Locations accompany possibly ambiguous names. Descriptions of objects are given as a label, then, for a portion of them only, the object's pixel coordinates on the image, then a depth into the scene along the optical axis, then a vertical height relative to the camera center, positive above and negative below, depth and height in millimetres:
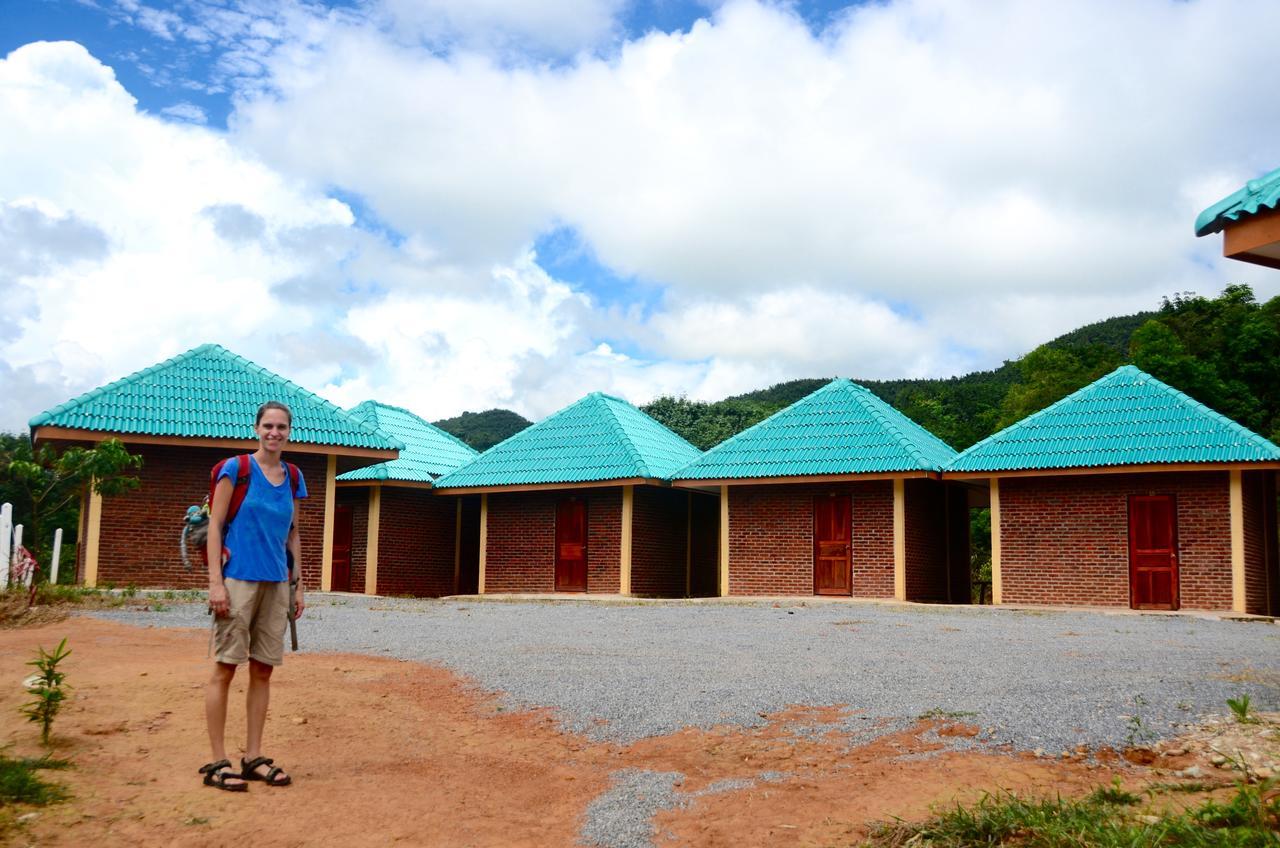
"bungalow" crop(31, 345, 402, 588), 17672 +1094
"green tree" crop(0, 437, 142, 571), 14766 +549
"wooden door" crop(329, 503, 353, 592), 23141 -651
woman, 5172 -370
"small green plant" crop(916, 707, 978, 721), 6633 -1174
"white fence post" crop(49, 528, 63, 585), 16950 -709
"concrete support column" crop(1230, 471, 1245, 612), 16531 -284
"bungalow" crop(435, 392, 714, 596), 21594 +133
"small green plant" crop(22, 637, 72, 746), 5547 -937
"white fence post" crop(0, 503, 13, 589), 13430 -377
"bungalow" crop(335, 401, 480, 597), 22969 -300
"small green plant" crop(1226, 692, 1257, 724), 5333 -889
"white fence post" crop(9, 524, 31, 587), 13484 -403
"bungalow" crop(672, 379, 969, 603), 19375 +286
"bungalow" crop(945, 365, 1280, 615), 16812 +347
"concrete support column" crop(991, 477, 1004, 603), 18625 -339
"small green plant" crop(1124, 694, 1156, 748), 5895 -1145
